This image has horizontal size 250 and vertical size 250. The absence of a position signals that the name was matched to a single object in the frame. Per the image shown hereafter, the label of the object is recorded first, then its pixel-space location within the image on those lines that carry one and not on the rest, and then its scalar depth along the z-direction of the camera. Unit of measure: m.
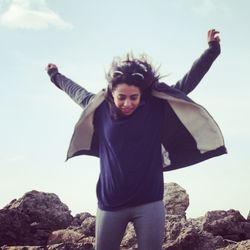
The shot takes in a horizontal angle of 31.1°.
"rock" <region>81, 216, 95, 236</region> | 9.26
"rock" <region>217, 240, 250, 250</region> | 6.66
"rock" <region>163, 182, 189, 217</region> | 12.11
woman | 3.81
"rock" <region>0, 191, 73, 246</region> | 9.80
